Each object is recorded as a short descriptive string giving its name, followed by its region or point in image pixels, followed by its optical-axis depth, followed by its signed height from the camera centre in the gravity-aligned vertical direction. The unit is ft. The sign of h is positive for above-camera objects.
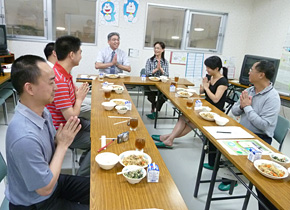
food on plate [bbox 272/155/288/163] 4.76 -2.14
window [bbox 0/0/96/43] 14.90 +1.49
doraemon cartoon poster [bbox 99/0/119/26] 15.52 +2.36
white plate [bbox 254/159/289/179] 4.20 -2.17
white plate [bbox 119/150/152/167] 4.34 -2.17
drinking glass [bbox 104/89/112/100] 7.94 -1.74
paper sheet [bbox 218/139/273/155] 5.16 -2.18
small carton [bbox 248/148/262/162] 4.69 -2.07
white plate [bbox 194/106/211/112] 7.97 -2.02
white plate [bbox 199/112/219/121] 6.96 -2.01
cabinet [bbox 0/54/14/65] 14.90 -1.60
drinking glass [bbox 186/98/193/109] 7.95 -1.87
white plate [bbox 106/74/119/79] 12.14 -1.70
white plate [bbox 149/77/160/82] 12.91 -1.74
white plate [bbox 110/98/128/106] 7.44 -1.93
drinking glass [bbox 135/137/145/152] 4.70 -2.05
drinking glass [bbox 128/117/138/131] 5.63 -1.94
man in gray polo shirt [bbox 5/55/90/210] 3.17 -1.65
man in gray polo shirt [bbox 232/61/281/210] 6.73 -1.43
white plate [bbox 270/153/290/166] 4.70 -2.14
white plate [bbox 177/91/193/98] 9.60 -1.86
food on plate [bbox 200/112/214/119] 7.11 -2.00
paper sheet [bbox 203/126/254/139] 5.92 -2.14
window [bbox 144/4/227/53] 17.28 +1.93
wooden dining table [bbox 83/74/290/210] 3.38 -2.32
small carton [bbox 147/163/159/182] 3.80 -2.15
